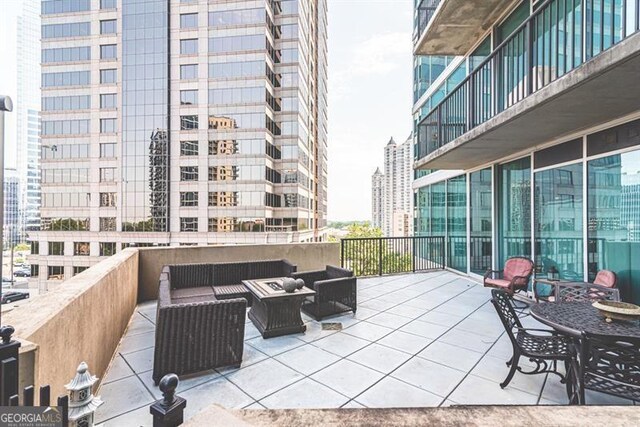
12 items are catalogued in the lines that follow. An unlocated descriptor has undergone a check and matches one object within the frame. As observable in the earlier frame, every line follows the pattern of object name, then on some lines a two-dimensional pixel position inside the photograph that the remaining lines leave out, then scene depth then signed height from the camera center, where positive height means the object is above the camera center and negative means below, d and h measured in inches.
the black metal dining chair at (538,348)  98.0 -44.9
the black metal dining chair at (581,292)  137.7 -36.2
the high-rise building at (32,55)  1120.8 +613.8
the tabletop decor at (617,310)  97.1 -30.8
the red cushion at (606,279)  152.9 -32.8
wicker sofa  104.8 -43.4
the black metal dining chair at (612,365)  84.0 -42.5
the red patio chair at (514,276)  204.2 -42.4
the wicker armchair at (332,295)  170.3 -46.1
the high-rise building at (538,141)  133.4 +48.3
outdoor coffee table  147.1 -47.3
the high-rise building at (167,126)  1054.4 +322.4
